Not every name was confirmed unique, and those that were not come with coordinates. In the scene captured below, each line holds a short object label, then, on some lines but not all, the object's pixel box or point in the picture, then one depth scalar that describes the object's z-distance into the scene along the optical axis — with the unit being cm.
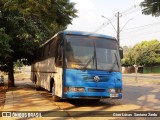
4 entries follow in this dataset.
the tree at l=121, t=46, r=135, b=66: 4274
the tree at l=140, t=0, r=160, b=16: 413
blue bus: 689
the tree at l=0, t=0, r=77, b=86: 1089
